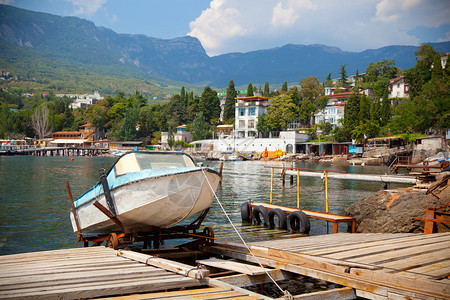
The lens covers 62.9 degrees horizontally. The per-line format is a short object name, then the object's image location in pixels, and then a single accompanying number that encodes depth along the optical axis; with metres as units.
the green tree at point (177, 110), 130.12
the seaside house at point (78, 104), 193.02
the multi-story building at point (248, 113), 103.31
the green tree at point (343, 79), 132.98
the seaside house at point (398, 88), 92.81
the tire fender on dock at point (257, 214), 17.61
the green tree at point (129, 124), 122.25
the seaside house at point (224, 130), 110.62
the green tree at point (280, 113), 96.06
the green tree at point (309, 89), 109.00
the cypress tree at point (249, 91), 119.05
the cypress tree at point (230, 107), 116.31
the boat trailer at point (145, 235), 9.80
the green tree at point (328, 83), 133.25
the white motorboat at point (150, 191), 9.07
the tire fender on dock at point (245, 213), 18.66
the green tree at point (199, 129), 111.06
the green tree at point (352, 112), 79.19
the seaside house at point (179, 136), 115.94
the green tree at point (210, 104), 123.62
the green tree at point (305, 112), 99.19
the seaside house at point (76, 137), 130.38
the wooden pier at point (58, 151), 114.31
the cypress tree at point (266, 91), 124.06
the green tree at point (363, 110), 78.19
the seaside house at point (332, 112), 95.00
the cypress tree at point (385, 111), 80.38
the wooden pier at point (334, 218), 14.41
